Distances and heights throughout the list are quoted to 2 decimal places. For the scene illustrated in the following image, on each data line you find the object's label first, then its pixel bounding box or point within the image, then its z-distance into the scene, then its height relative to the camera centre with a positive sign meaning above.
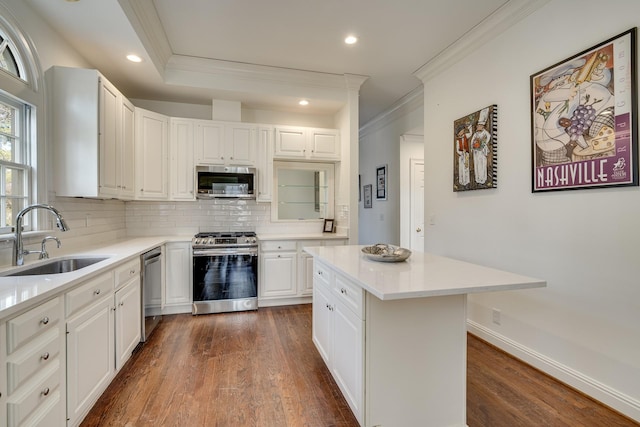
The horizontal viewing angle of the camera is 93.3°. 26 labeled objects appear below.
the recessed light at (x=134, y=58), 2.88 +1.49
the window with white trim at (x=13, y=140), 1.98 +0.51
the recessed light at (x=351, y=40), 2.96 +1.71
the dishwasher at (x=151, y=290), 2.76 -0.76
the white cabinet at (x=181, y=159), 3.72 +0.66
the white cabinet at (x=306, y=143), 4.07 +0.95
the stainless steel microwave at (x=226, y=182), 3.76 +0.39
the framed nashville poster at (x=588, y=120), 1.77 +0.61
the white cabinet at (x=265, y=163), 3.98 +0.66
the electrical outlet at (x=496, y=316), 2.70 -0.93
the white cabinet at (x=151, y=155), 3.44 +0.67
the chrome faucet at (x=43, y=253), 2.04 -0.28
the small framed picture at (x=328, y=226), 4.41 -0.20
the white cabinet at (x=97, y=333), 1.61 -0.77
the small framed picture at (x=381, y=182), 5.37 +0.55
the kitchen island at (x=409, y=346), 1.55 -0.72
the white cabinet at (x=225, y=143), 3.80 +0.89
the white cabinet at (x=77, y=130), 2.43 +0.68
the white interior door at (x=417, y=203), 4.95 +0.15
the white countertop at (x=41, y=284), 1.20 -0.35
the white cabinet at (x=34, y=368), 1.16 -0.67
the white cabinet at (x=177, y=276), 3.49 -0.74
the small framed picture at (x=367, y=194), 5.96 +0.37
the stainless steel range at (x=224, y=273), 3.47 -0.72
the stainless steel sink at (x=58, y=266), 1.92 -0.38
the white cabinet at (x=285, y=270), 3.79 -0.74
